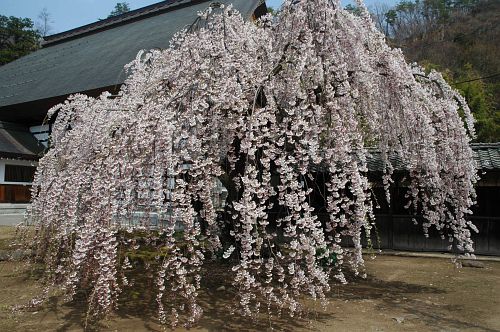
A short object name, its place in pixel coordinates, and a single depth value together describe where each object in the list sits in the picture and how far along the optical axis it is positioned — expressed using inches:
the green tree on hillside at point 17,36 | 1249.0
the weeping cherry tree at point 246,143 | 140.1
